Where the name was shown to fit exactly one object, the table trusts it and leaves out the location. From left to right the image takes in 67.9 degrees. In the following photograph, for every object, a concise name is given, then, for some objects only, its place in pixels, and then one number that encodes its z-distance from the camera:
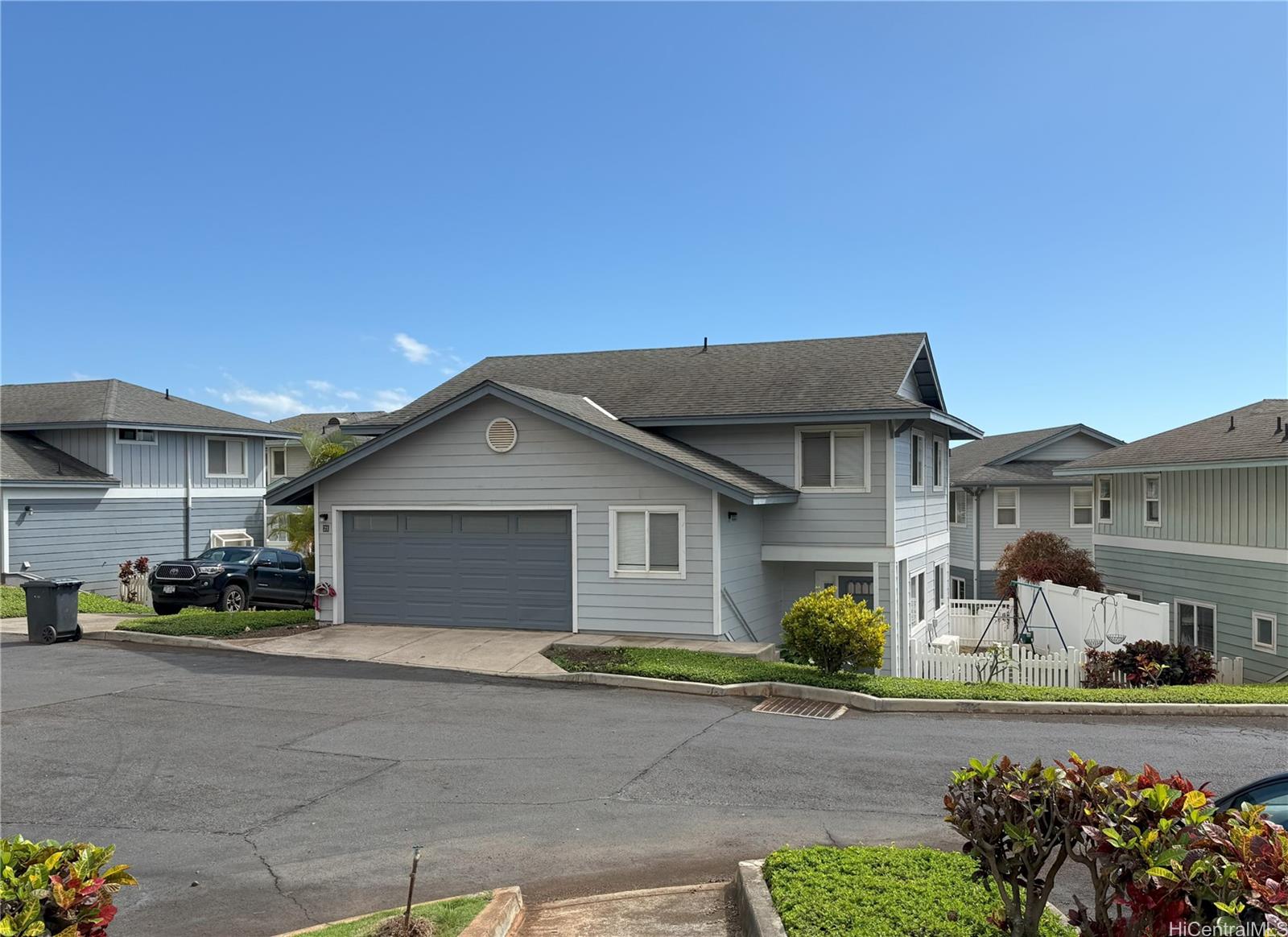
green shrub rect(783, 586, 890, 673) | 14.08
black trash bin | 17.73
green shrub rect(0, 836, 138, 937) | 3.67
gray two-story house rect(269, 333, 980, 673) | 17.72
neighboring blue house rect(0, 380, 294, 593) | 26.42
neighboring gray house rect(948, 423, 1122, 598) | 33.56
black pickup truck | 22.28
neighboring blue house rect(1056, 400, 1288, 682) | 19.17
